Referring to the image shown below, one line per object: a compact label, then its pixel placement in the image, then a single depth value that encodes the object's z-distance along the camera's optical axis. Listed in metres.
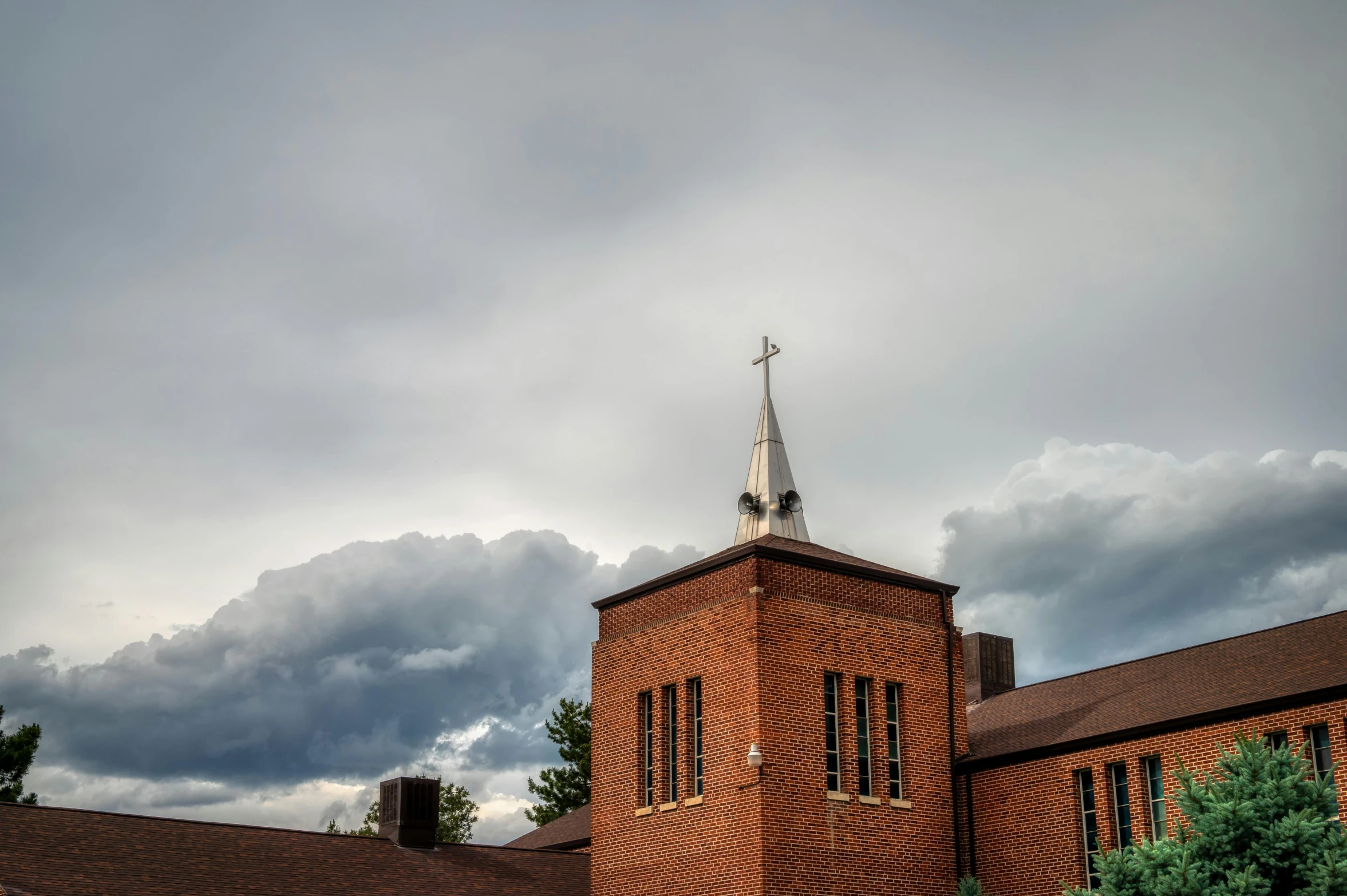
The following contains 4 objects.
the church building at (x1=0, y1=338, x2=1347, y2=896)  23.53
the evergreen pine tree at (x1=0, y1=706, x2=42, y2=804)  49.75
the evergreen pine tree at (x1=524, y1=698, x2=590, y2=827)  57.22
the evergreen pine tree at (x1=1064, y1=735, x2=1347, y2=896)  17.73
